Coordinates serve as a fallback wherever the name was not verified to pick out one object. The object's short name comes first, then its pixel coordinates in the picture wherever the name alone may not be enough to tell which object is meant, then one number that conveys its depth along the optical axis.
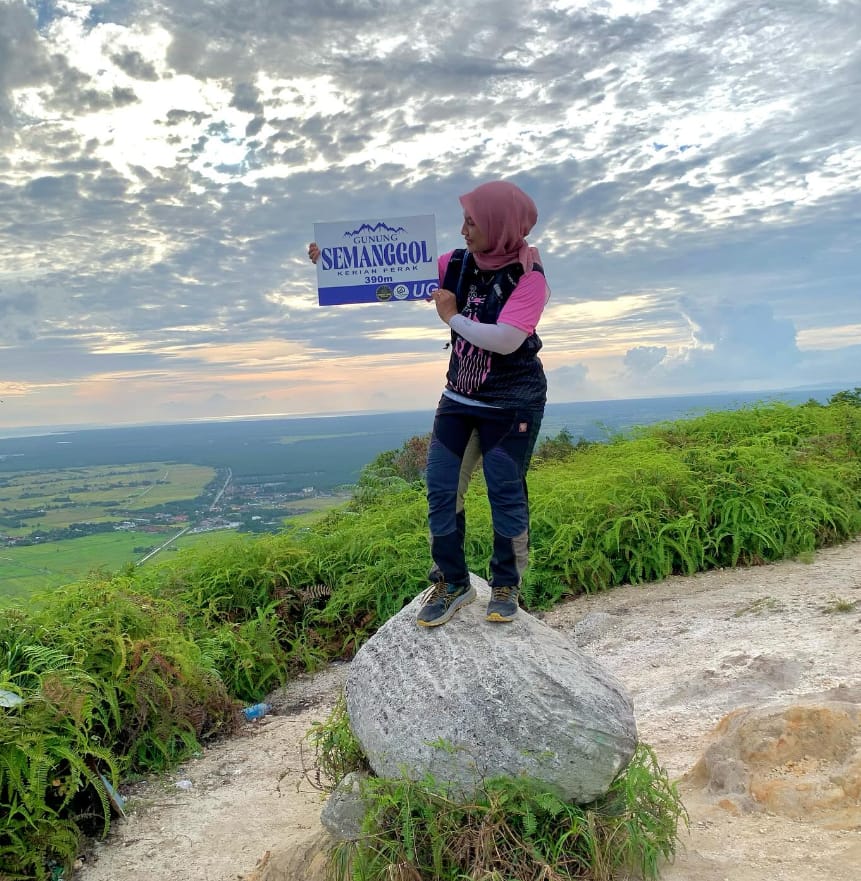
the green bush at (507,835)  3.25
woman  3.69
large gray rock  3.46
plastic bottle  5.98
